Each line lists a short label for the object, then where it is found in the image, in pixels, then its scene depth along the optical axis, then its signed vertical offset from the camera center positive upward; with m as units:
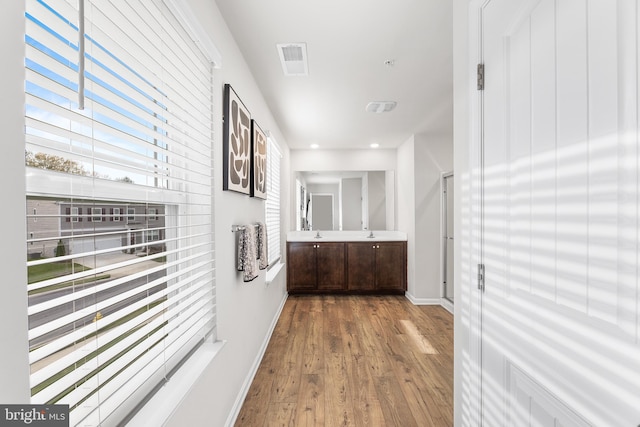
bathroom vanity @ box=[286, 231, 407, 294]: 5.02 -0.91
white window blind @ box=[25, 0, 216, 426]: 0.69 +0.04
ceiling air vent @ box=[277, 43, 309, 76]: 2.13 +1.12
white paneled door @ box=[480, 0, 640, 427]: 0.70 -0.01
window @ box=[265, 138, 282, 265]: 3.43 +0.10
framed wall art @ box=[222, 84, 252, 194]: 1.84 +0.43
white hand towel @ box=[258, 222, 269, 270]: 2.57 -0.31
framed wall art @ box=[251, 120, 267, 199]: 2.45 +0.42
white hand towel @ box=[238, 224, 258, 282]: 2.07 -0.29
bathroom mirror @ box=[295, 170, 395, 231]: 5.35 +0.17
